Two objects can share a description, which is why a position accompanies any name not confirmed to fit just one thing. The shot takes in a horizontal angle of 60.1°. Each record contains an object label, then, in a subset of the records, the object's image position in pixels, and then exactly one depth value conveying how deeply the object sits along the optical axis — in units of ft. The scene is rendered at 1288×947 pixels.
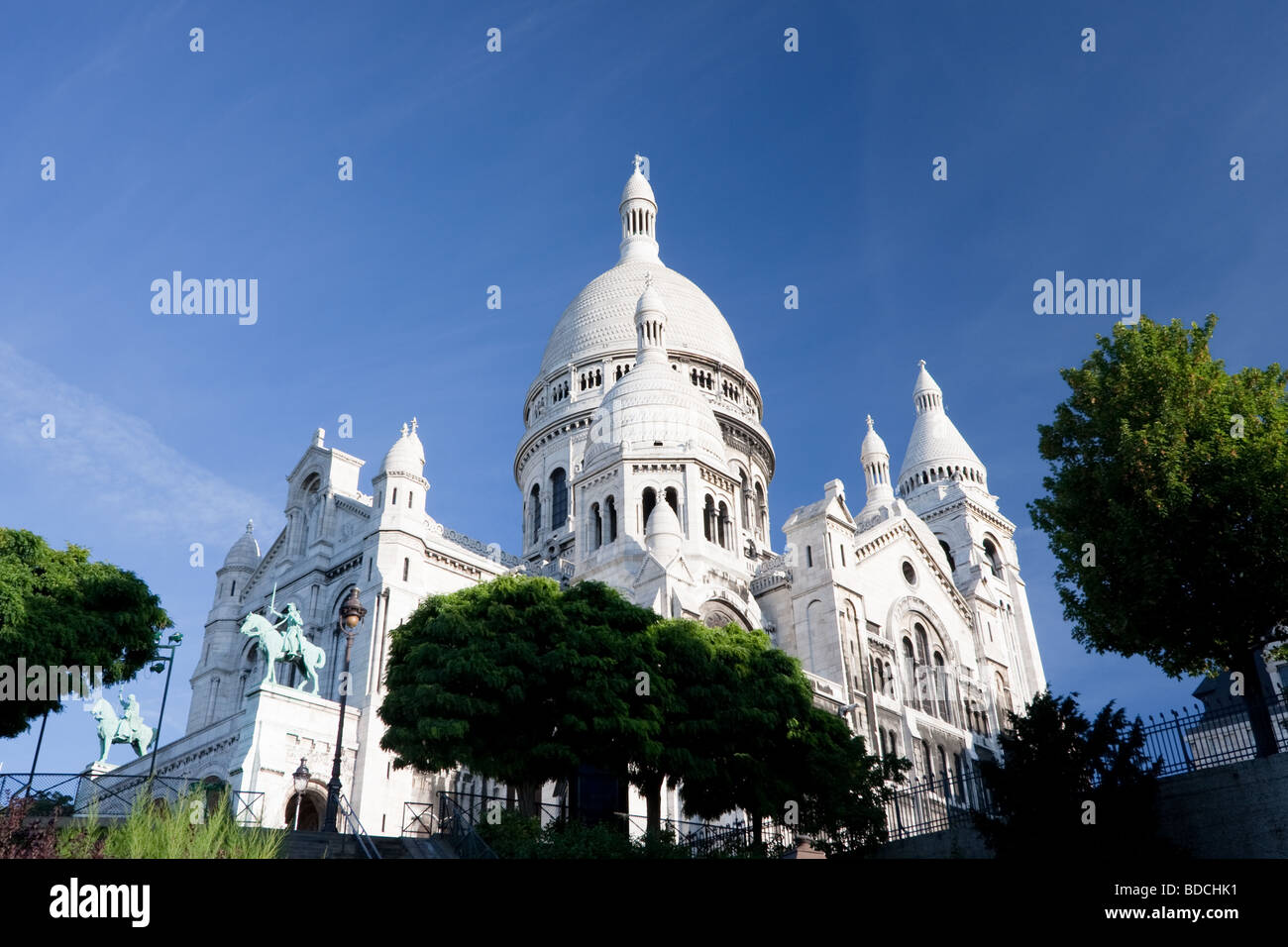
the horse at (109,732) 135.74
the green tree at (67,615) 93.71
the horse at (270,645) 116.16
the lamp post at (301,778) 92.22
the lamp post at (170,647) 106.63
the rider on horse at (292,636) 118.52
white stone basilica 123.13
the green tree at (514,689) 92.58
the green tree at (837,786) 97.76
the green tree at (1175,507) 75.97
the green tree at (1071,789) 73.97
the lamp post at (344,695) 75.46
